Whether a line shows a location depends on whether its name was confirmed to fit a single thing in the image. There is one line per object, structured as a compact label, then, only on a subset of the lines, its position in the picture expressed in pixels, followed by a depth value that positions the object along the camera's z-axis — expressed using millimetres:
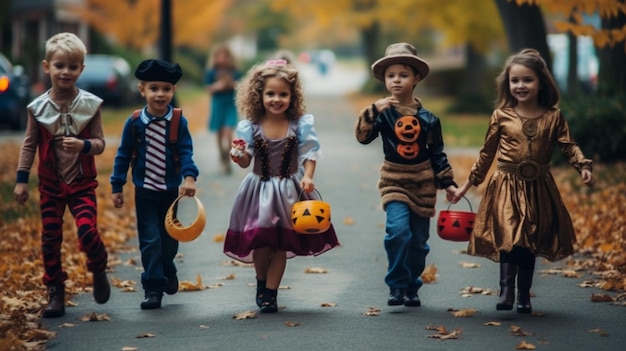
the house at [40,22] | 76763
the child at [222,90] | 29021
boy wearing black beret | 13641
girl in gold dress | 13179
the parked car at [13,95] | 43694
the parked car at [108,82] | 62280
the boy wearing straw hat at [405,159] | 13600
